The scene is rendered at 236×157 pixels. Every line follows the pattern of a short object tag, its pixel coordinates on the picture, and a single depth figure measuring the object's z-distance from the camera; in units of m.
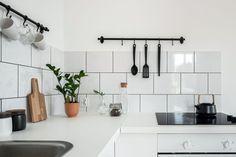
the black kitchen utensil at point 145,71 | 1.87
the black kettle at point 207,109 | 1.59
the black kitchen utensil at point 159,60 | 1.87
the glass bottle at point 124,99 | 1.85
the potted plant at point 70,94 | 1.56
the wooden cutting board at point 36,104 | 1.34
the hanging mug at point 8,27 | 1.07
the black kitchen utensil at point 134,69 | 1.89
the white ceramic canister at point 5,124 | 0.97
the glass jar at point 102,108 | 1.75
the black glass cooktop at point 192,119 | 1.39
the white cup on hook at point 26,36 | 1.25
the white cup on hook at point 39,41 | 1.40
